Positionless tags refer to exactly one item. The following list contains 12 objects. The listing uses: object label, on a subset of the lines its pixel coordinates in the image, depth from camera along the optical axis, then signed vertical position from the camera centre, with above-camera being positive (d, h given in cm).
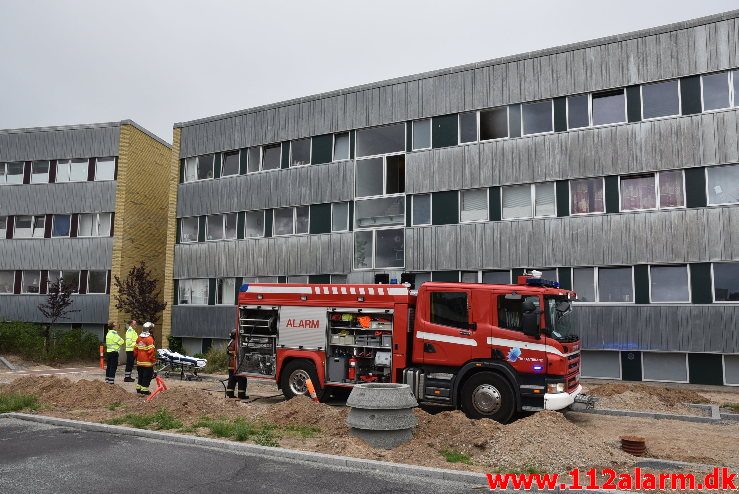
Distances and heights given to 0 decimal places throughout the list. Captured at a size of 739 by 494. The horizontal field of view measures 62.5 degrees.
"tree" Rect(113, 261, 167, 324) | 2897 +39
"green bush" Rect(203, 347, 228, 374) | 2325 -217
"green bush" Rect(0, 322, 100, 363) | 2623 -172
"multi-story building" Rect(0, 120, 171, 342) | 3109 +477
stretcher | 2055 -199
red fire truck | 1155 -71
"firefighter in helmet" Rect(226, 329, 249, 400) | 1532 -183
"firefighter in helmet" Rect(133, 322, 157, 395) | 1523 -139
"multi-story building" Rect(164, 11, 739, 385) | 1855 +431
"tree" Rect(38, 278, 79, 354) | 2891 +3
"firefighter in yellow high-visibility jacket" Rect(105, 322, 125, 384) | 1808 -142
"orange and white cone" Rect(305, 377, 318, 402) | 1362 -187
